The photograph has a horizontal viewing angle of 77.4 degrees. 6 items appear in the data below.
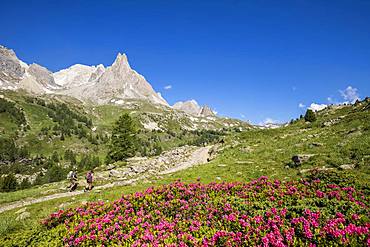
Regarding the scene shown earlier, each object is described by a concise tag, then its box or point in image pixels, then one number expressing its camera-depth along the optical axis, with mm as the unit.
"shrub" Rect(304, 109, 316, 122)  65294
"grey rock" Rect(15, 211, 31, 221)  20019
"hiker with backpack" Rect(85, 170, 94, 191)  31234
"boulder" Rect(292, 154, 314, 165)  23844
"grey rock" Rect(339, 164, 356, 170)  19516
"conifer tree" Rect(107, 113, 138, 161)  70888
